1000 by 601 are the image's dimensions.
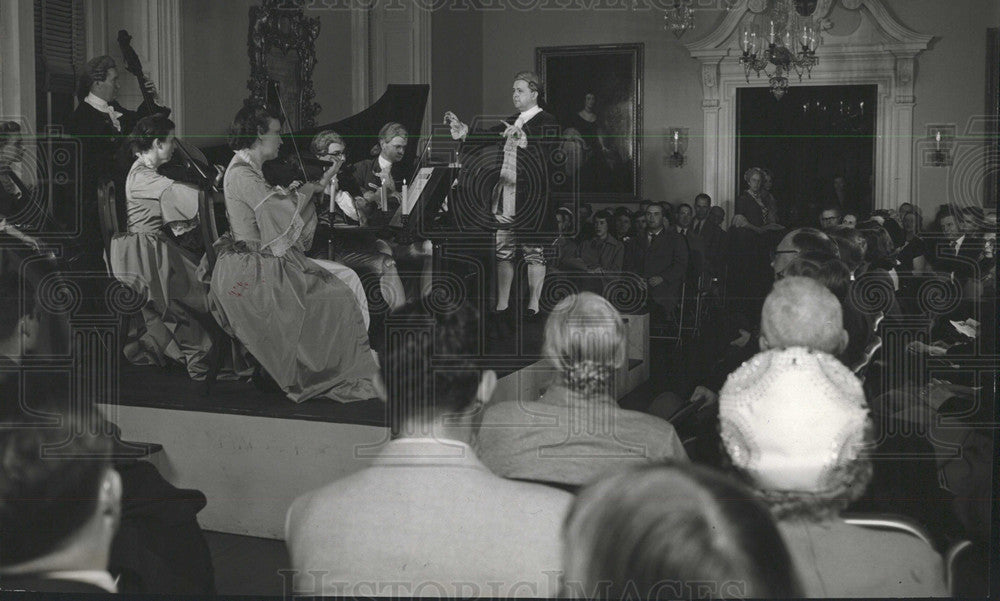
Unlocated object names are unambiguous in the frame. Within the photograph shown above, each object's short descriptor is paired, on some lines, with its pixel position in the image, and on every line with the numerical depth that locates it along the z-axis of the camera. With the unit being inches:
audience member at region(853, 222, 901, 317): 168.5
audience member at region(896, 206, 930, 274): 314.8
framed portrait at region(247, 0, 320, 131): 331.9
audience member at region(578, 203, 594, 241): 385.7
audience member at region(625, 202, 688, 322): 307.1
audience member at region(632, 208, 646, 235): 363.6
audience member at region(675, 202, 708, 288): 317.4
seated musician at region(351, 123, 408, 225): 241.8
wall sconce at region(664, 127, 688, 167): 442.9
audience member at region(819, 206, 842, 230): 290.4
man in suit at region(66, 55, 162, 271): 220.7
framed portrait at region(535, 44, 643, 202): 450.6
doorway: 426.6
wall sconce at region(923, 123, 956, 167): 415.2
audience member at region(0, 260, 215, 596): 101.0
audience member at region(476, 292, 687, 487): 88.1
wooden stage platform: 144.3
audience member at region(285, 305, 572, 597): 71.6
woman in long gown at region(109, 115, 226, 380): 192.7
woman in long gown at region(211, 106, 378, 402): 161.3
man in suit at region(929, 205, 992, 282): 274.2
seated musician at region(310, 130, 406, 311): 215.3
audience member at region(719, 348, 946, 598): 75.4
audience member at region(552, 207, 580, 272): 347.4
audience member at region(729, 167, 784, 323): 282.7
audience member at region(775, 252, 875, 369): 129.9
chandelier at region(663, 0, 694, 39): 334.3
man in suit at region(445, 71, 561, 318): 218.5
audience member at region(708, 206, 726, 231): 362.9
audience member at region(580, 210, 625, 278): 355.9
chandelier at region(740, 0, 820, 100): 341.1
